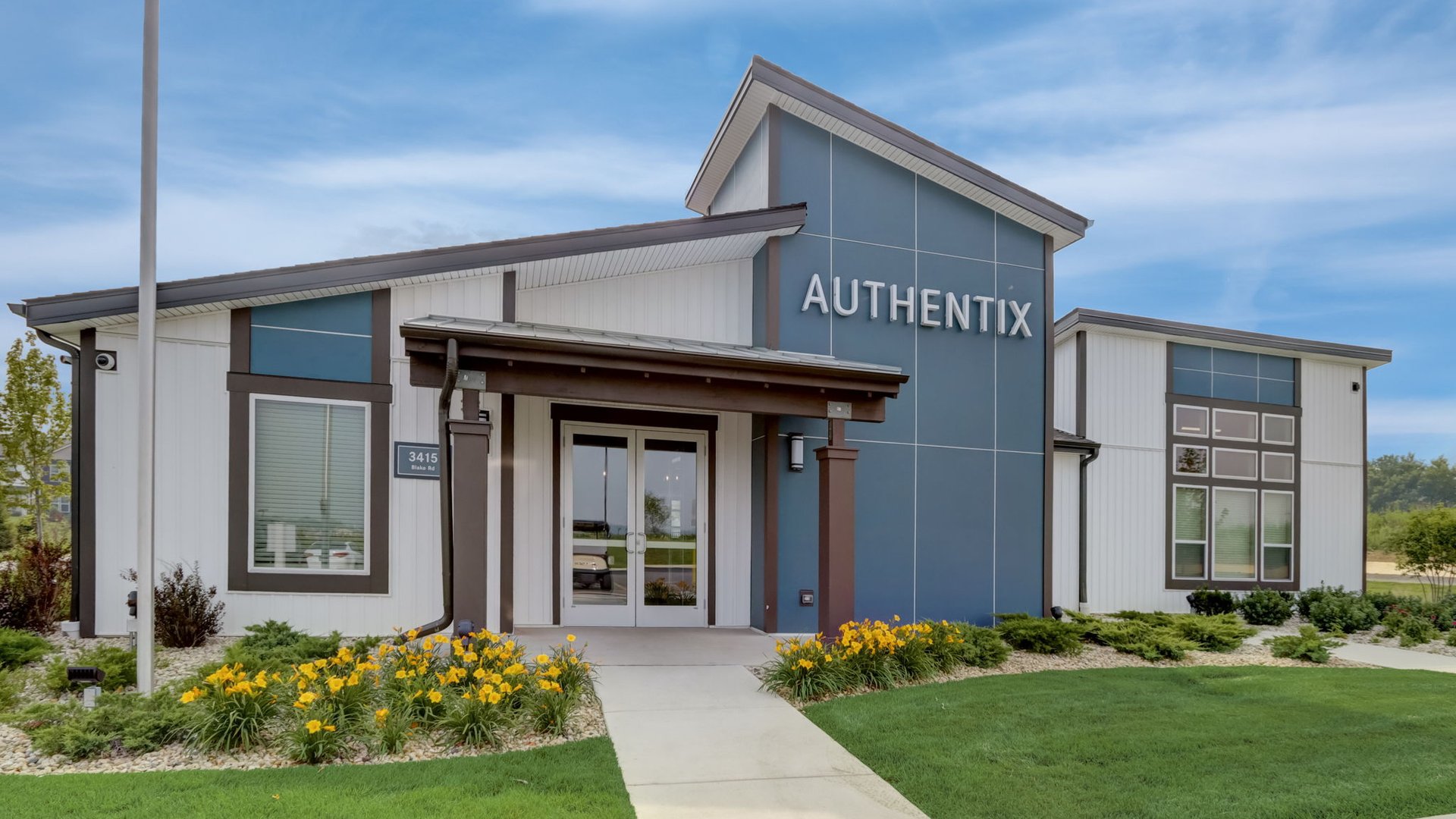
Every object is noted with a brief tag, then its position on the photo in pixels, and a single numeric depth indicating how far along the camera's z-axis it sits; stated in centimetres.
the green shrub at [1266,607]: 1214
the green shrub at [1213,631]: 918
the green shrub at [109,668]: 576
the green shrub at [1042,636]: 858
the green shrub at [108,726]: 460
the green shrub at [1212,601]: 1255
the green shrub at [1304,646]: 878
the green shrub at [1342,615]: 1147
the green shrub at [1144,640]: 855
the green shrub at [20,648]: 626
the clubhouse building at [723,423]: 752
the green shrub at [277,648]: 605
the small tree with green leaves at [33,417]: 1373
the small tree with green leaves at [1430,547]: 1359
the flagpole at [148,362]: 581
